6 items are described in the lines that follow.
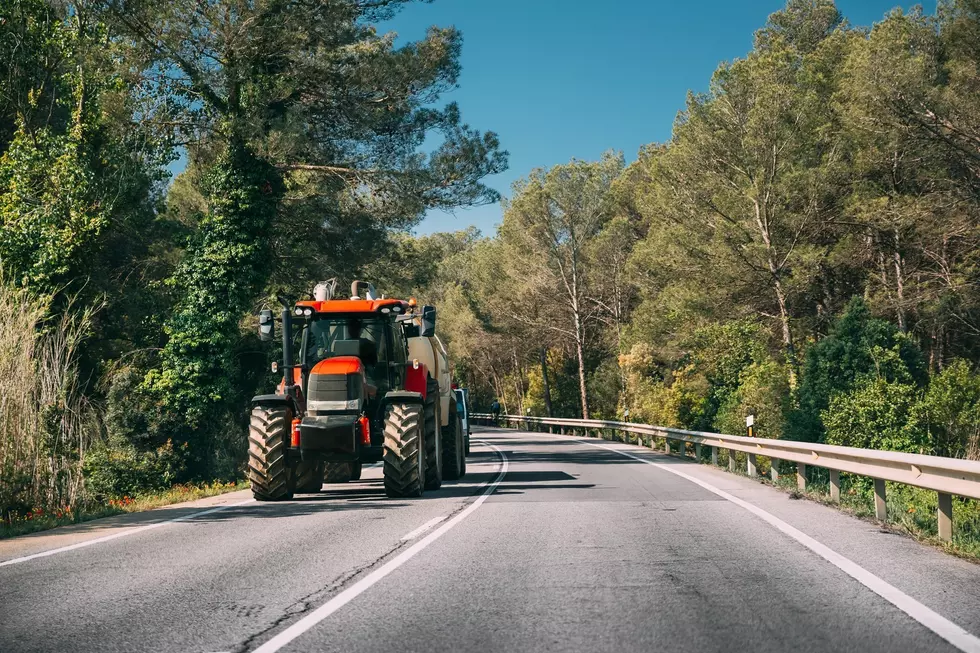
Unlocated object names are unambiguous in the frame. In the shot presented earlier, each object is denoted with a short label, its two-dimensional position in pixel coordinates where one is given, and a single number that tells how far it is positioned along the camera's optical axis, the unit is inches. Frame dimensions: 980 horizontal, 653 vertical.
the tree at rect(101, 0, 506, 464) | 944.9
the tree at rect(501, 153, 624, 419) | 2265.0
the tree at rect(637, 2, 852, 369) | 1453.0
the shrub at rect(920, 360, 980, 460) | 1120.2
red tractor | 564.4
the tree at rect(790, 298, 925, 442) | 1259.8
